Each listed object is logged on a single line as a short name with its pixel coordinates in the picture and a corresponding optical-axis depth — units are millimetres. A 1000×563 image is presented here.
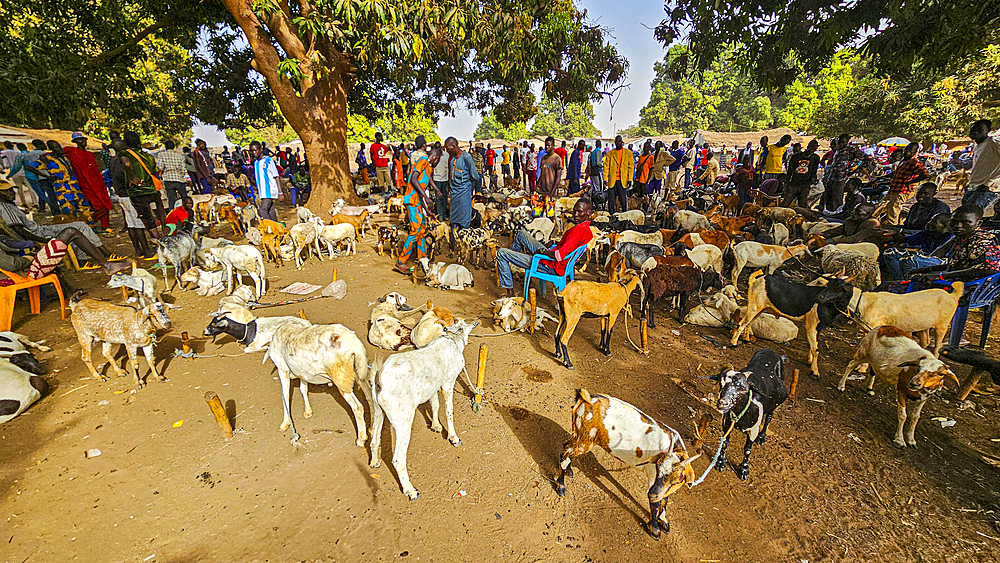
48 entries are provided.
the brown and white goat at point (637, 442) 2795
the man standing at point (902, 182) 8259
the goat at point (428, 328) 4840
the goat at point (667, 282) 6000
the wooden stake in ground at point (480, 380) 4157
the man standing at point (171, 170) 9500
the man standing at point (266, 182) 9555
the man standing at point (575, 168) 15608
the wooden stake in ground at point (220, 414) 3418
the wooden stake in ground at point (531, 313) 5995
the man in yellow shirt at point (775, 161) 12117
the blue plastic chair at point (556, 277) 6125
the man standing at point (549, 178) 12008
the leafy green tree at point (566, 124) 62897
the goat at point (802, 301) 4727
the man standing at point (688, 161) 16750
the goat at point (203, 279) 6844
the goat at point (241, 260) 6809
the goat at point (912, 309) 4516
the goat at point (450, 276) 7539
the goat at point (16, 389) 3775
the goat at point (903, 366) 3467
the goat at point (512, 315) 5969
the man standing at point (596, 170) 13703
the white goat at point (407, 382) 3014
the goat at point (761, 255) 7030
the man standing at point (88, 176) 9445
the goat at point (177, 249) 6945
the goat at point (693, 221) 9570
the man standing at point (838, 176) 10406
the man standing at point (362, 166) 17084
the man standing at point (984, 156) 6602
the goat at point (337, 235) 9039
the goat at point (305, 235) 8547
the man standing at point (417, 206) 8766
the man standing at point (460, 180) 8297
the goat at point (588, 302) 5000
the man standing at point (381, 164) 15352
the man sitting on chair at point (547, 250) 6117
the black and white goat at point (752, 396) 3102
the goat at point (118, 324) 4234
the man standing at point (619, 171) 11879
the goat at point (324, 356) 3400
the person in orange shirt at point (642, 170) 12695
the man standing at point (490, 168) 17344
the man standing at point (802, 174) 10719
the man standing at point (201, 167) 12711
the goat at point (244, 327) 3570
